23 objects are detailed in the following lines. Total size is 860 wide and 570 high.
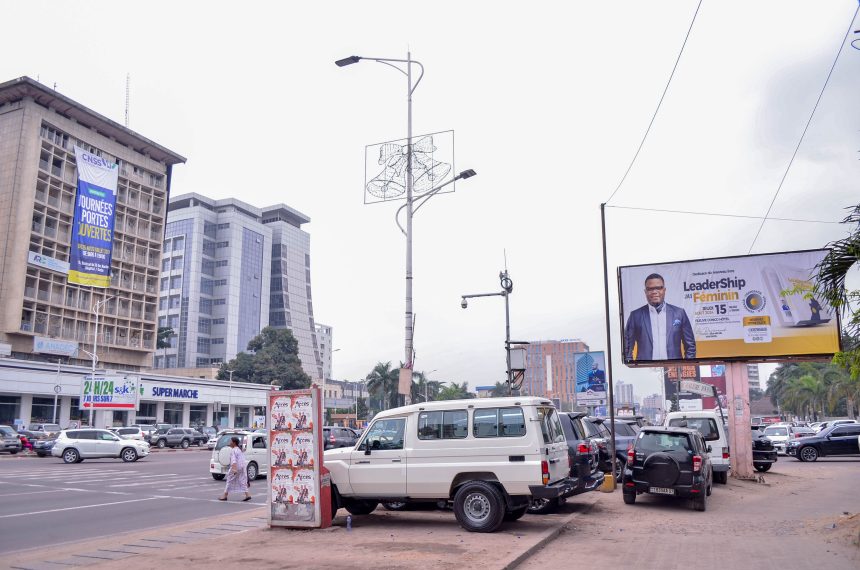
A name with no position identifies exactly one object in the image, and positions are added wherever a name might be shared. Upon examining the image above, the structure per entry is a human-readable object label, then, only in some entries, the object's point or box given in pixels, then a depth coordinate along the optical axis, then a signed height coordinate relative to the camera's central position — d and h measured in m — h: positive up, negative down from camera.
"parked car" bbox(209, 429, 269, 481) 22.42 -1.97
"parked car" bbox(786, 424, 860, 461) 31.41 -1.97
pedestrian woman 17.12 -1.90
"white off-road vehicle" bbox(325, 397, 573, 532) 11.05 -1.03
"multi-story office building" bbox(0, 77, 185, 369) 61.44 +16.84
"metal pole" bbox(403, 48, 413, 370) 17.23 +4.44
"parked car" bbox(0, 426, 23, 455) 39.66 -2.58
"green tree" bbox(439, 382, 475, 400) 111.69 +1.15
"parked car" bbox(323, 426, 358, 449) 26.16 -1.57
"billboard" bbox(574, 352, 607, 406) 38.03 +1.30
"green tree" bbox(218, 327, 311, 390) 89.62 +4.64
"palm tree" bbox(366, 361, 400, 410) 100.62 +2.40
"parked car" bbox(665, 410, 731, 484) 19.36 -0.99
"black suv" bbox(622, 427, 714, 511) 14.15 -1.39
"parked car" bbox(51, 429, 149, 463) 33.28 -2.40
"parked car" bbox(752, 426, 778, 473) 23.45 -1.82
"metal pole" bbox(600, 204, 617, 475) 17.51 +1.41
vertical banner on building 65.81 +17.16
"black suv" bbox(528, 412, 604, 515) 12.79 -1.25
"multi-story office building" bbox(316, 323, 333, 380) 182.75 +14.63
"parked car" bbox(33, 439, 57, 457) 38.00 -2.78
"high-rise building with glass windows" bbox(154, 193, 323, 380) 124.12 +22.27
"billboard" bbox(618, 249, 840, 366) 21.89 +2.88
